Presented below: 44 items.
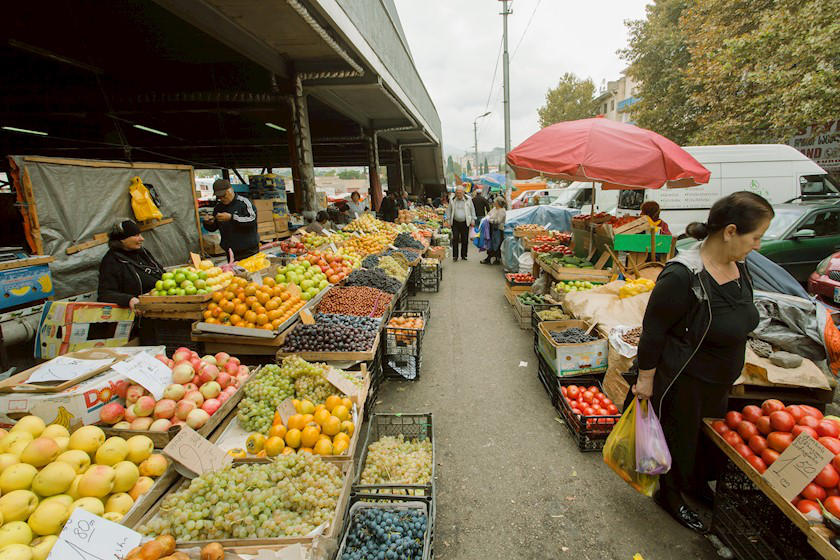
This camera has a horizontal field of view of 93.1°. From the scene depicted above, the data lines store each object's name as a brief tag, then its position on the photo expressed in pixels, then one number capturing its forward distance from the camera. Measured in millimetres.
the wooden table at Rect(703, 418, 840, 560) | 1714
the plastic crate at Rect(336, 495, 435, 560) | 2299
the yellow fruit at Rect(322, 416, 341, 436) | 2576
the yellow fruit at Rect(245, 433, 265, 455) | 2486
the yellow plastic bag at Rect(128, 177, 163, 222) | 5406
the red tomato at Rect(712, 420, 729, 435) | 2512
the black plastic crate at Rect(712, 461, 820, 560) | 2092
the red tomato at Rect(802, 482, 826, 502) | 1920
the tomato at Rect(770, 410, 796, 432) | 2312
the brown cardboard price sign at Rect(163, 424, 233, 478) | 2086
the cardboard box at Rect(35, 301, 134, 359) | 3664
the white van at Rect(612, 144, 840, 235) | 9617
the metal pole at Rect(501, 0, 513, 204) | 17406
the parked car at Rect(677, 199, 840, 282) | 7293
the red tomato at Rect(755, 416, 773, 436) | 2391
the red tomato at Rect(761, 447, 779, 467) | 2197
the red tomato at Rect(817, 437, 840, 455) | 2068
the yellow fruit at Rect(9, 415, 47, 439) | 2006
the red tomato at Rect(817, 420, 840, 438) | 2208
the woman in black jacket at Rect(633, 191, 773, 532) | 2311
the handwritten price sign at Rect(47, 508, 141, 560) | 1566
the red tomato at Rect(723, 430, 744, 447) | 2395
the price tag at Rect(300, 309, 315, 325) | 4246
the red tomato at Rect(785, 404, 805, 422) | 2383
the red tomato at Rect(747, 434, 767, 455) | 2295
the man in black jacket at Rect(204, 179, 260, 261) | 5703
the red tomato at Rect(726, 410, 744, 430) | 2516
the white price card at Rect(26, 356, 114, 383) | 2398
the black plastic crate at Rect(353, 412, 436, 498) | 3285
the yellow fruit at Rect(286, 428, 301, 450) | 2490
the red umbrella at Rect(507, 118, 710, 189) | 4891
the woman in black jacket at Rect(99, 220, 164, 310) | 3959
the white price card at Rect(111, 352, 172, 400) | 2520
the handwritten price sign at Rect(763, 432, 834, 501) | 1857
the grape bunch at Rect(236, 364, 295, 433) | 2715
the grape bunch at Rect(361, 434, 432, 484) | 2740
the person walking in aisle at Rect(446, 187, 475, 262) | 10977
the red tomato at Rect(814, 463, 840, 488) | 1934
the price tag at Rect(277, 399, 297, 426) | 2695
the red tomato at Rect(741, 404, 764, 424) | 2476
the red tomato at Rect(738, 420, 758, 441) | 2398
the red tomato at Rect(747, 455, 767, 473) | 2188
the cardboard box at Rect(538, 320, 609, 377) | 4172
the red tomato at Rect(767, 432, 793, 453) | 2221
